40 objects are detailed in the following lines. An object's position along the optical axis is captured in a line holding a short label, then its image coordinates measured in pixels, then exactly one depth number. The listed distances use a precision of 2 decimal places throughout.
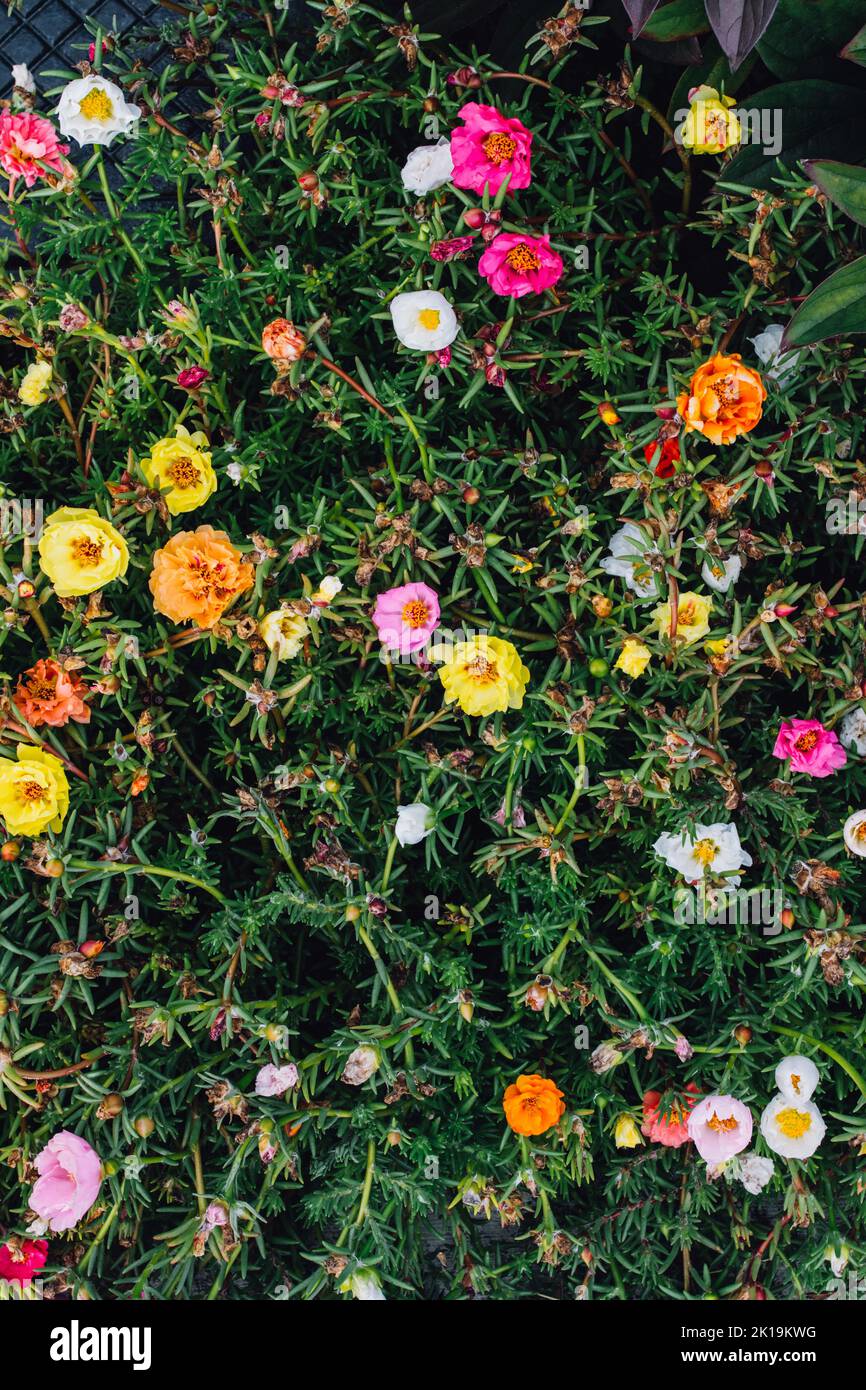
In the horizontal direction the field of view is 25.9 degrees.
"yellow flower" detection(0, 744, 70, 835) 0.76
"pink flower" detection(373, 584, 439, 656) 0.78
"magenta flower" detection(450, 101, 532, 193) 0.77
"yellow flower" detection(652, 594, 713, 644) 0.79
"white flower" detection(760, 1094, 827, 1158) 0.77
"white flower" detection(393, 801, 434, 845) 0.78
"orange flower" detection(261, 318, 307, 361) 0.77
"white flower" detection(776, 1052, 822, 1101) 0.77
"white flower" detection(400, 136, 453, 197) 0.78
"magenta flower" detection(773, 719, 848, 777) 0.77
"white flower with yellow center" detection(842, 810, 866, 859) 0.77
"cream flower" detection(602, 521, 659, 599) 0.78
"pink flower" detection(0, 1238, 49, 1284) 0.78
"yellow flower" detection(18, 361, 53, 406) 0.81
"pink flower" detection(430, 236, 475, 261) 0.78
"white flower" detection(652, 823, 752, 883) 0.77
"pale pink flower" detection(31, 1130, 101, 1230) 0.76
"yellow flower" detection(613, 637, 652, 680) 0.78
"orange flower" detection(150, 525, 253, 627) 0.77
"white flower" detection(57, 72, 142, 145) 0.79
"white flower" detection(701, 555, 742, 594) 0.78
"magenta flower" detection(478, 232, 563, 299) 0.79
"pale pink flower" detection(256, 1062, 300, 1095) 0.77
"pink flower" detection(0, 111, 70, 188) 0.79
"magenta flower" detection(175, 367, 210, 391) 0.79
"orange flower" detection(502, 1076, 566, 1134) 0.78
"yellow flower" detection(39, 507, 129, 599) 0.76
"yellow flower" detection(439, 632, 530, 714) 0.77
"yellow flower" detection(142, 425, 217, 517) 0.79
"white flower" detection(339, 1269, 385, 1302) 0.76
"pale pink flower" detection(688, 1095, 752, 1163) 0.77
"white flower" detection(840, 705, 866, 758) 0.79
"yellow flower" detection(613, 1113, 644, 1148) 0.79
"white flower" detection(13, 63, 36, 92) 0.81
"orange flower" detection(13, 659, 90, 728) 0.78
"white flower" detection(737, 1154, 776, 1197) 0.78
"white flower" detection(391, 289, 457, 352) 0.78
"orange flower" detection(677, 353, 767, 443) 0.75
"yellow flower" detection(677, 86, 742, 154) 0.79
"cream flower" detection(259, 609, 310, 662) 0.78
